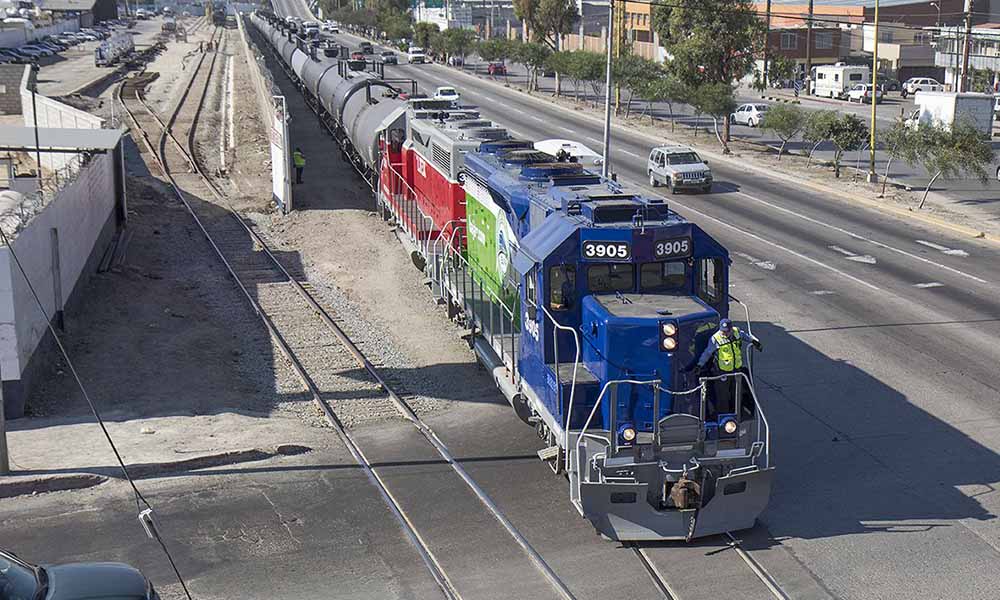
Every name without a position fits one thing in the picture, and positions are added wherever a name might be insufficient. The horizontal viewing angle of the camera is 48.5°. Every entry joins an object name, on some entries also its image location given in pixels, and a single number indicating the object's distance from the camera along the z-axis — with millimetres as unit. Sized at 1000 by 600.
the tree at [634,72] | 65938
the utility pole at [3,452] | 16312
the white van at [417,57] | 112000
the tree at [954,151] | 39344
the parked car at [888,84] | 86138
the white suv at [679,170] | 44153
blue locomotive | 14266
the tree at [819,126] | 47438
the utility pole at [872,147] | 43781
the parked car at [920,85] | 81188
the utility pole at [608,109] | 37688
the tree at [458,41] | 105188
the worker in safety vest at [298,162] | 41312
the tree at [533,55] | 84688
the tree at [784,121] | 50406
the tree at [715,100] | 53875
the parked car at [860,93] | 78625
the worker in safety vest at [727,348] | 14297
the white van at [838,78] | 82000
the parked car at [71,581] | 10328
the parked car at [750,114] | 65938
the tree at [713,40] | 56438
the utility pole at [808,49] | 85850
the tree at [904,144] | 40594
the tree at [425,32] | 119000
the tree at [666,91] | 57844
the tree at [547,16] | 89188
